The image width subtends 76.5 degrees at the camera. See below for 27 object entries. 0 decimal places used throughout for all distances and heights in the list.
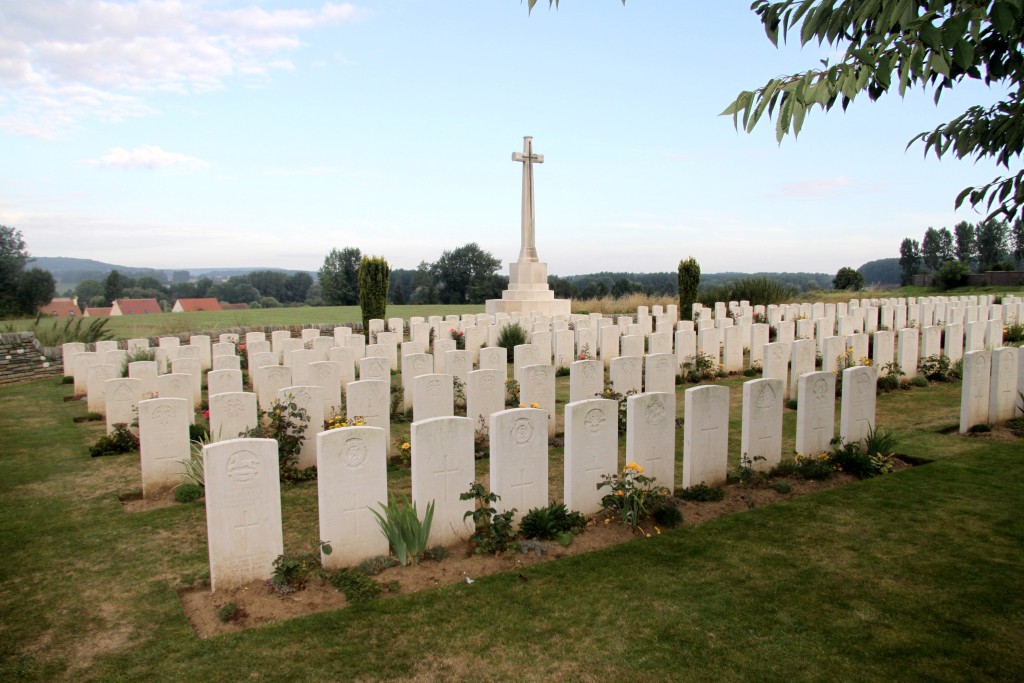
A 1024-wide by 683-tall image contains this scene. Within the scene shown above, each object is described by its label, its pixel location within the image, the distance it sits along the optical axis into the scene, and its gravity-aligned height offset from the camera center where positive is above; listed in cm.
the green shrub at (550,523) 521 -190
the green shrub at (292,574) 445 -198
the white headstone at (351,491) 468 -147
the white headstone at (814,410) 675 -127
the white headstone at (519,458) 516 -136
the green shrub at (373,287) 1883 +9
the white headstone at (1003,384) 811 -122
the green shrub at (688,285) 2223 +14
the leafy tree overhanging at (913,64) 249 +94
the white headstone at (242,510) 438 -150
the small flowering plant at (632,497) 542 -175
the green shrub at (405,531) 481 -178
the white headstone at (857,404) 696 -124
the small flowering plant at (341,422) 709 -150
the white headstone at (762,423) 645 -135
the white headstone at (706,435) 613 -139
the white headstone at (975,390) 784 -125
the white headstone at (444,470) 502 -141
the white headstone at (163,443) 645 -152
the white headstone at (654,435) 582 -132
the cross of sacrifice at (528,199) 2253 +318
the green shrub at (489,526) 496 -184
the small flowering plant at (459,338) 1611 -121
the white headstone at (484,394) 809 -131
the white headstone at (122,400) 843 -142
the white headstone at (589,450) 548 -137
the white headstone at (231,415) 697 -134
